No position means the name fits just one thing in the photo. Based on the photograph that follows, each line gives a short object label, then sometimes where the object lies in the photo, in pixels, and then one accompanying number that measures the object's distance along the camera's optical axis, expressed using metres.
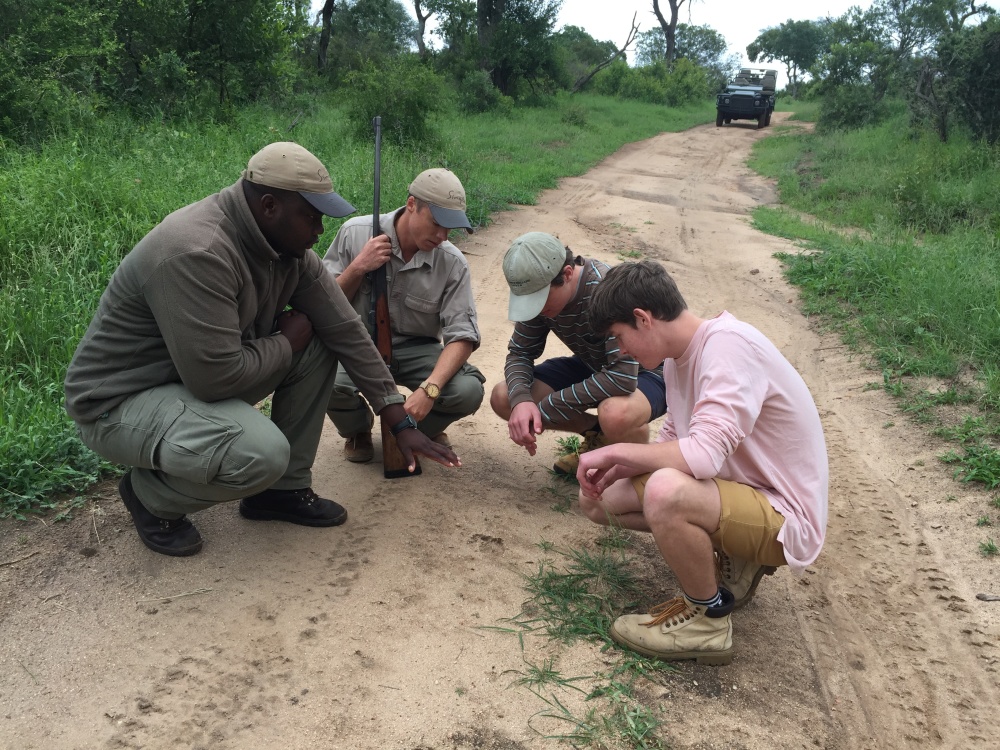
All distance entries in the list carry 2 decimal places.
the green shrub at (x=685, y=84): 30.25
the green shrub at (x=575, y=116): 19.96
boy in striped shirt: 3.29
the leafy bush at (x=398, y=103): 11.37
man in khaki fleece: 2.68
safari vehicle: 24.81
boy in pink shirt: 2.39
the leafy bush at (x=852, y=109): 18.81
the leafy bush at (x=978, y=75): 11.75
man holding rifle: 3.61
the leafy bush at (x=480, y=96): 19.45
